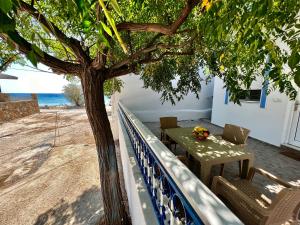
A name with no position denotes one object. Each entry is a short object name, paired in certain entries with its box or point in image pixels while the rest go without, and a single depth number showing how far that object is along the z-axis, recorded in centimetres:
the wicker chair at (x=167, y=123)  461
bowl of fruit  307
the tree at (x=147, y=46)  76
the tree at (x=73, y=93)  1760
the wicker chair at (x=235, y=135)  316
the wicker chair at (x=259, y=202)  129
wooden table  235
